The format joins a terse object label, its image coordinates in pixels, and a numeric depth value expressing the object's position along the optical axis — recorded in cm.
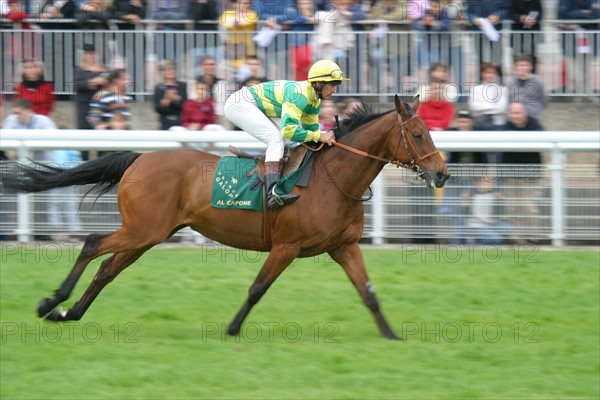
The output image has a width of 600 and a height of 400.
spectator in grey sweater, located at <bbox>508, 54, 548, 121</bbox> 1039
